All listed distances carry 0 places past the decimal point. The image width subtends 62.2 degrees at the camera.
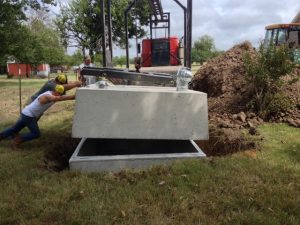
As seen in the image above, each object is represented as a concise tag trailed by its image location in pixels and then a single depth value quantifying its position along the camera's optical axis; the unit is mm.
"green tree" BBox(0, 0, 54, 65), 15401
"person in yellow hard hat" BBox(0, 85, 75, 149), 4590
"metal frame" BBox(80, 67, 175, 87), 4748
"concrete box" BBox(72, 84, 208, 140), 3723
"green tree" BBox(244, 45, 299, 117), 5012
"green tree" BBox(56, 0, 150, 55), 22147
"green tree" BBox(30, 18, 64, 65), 29850
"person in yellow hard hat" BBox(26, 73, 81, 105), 5145
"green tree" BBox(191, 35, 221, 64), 58694
